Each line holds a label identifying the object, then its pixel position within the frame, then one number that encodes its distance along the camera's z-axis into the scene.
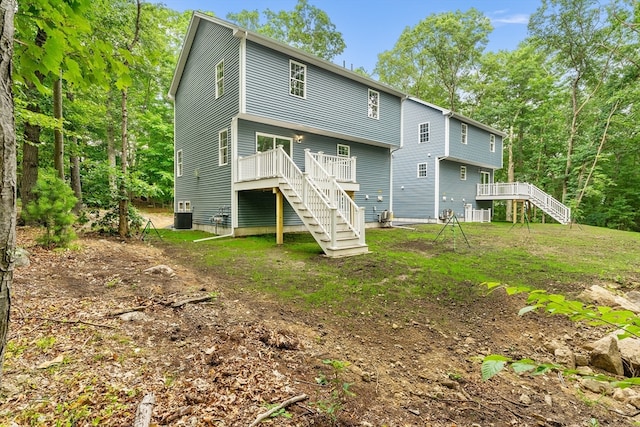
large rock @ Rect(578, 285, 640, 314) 4.50
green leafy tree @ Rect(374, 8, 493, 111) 22.48
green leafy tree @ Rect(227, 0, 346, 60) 22.78
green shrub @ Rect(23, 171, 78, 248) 5.93
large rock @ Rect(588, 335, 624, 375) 3.23
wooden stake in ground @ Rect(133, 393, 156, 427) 1.81
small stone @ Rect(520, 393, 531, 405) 2.56
